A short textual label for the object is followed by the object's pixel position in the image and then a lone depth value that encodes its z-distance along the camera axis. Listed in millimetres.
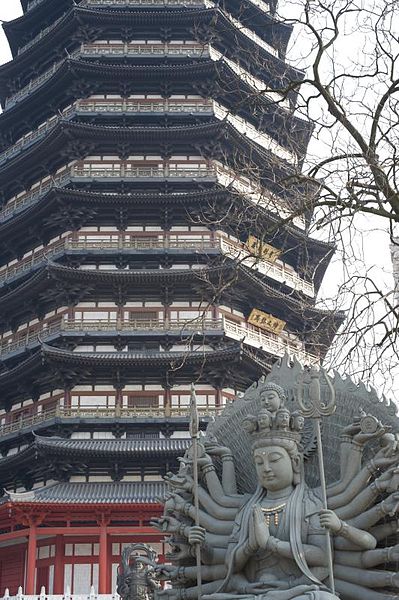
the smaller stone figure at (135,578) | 11594
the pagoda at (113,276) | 21859
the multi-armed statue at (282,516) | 5434
